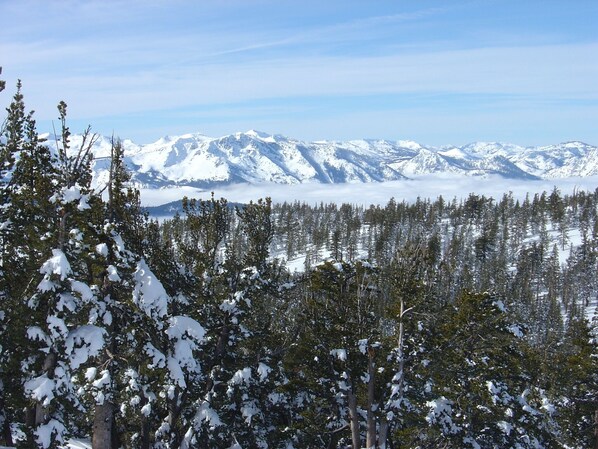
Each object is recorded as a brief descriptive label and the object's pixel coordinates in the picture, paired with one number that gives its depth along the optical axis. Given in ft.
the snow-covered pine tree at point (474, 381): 57.36
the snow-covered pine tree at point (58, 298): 41.63
